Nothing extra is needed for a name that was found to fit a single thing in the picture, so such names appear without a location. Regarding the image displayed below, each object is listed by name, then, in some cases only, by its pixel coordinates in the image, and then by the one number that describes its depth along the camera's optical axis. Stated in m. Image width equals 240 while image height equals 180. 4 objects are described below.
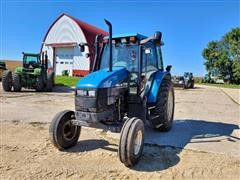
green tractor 9.92
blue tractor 2.90
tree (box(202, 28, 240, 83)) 32.31
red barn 22.25
